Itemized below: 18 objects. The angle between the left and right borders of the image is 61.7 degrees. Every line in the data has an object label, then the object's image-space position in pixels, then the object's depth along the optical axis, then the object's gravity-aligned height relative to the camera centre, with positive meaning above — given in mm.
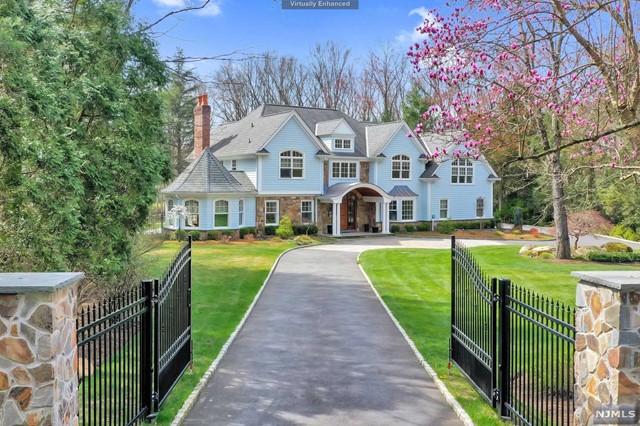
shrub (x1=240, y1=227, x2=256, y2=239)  30797 -864
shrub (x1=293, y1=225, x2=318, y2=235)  32031 -807
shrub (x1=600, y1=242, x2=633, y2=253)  23844 -1511
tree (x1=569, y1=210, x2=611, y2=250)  24844 -442
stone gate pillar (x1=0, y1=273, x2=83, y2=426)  3840 -1000
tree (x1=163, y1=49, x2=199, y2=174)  49250 +8256
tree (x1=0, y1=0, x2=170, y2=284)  7551 +1403
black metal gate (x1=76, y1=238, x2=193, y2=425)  5891 -1510
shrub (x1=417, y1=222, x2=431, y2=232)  37219 -819
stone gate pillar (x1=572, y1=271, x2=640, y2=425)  4156 -1055
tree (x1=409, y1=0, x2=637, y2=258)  7777 +2179
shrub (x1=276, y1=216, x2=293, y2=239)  30844 -760
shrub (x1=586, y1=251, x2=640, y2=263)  22812 -1820
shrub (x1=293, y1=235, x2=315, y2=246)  29269 -1351
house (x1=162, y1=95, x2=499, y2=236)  30656 +2465
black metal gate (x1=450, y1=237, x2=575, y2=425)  6184 -1522
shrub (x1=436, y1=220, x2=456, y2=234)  36844 -832
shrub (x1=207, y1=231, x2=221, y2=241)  29469 -1041
